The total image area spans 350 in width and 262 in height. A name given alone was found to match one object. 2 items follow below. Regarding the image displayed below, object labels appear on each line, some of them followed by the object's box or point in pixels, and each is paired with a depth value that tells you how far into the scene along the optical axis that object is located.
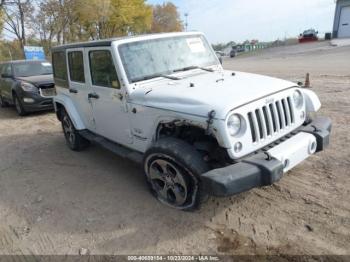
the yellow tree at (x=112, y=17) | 30.83
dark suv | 9.17
